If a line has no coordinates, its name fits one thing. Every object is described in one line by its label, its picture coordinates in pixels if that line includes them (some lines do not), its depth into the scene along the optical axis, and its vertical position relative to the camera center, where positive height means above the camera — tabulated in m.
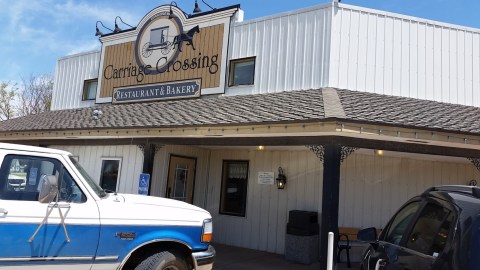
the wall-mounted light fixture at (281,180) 11.35 +0.29
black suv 2.80 -0.25
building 8.52 +1.52
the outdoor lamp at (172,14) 13.18 +5.01
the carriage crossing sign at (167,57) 12.40 +3.75
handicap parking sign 9.72 -0.05
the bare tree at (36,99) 35.09 +5.90
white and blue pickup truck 4.43 -0.48
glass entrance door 12.04 +0.17
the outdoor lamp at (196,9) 13.13 +5.14
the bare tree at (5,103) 33.44 +5.13
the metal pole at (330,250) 5.06 -0.63
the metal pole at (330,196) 7.86 -0.01
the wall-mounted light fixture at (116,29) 15.04 +5.03
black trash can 9.95 -1.01
